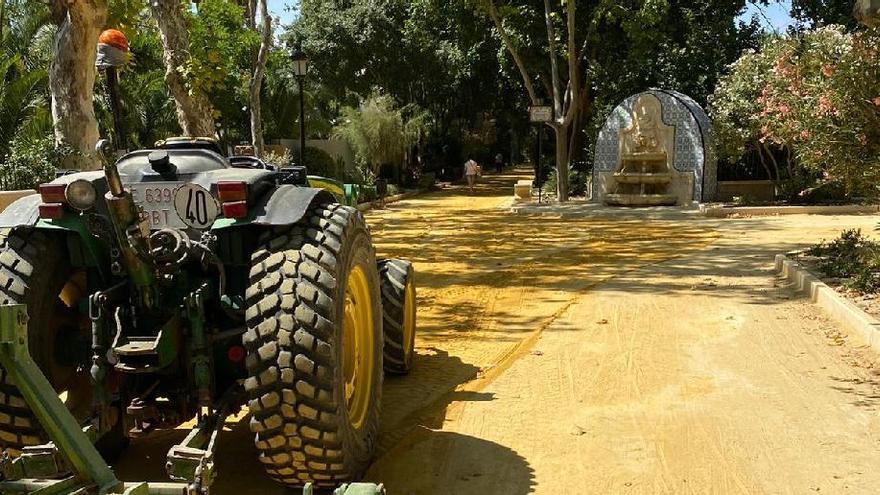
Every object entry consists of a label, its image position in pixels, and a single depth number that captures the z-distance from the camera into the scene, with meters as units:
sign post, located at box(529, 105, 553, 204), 22.98
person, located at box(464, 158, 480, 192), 32.84
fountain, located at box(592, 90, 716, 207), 22.12
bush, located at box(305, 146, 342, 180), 25.55
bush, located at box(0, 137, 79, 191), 12.17
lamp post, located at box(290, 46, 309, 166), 19.74
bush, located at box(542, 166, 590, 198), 26.91
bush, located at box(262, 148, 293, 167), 20.06
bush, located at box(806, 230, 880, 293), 8.36
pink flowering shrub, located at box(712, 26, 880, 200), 7.92
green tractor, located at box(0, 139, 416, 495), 3.53
